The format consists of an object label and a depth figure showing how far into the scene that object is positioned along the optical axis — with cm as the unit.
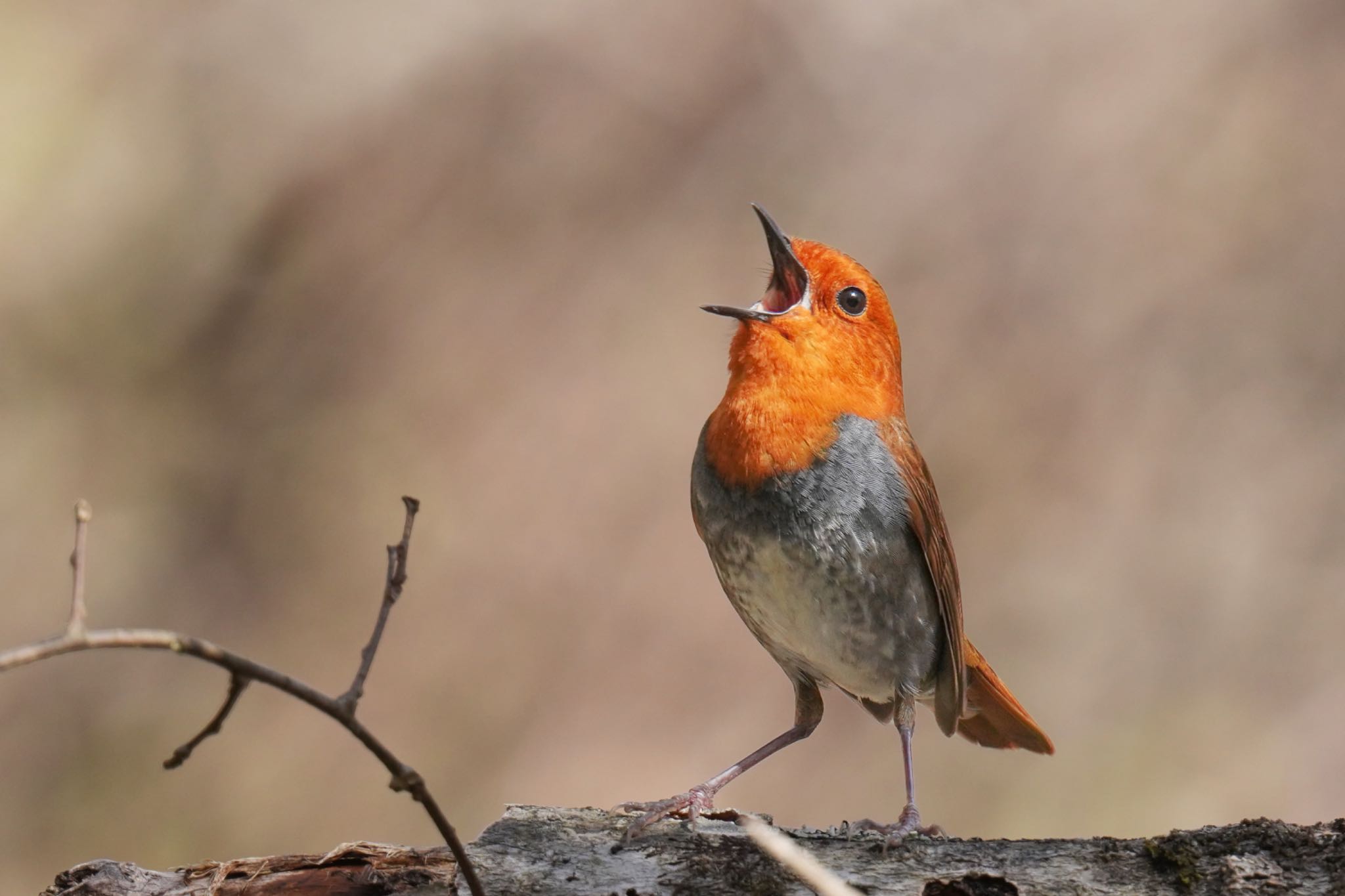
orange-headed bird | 426
